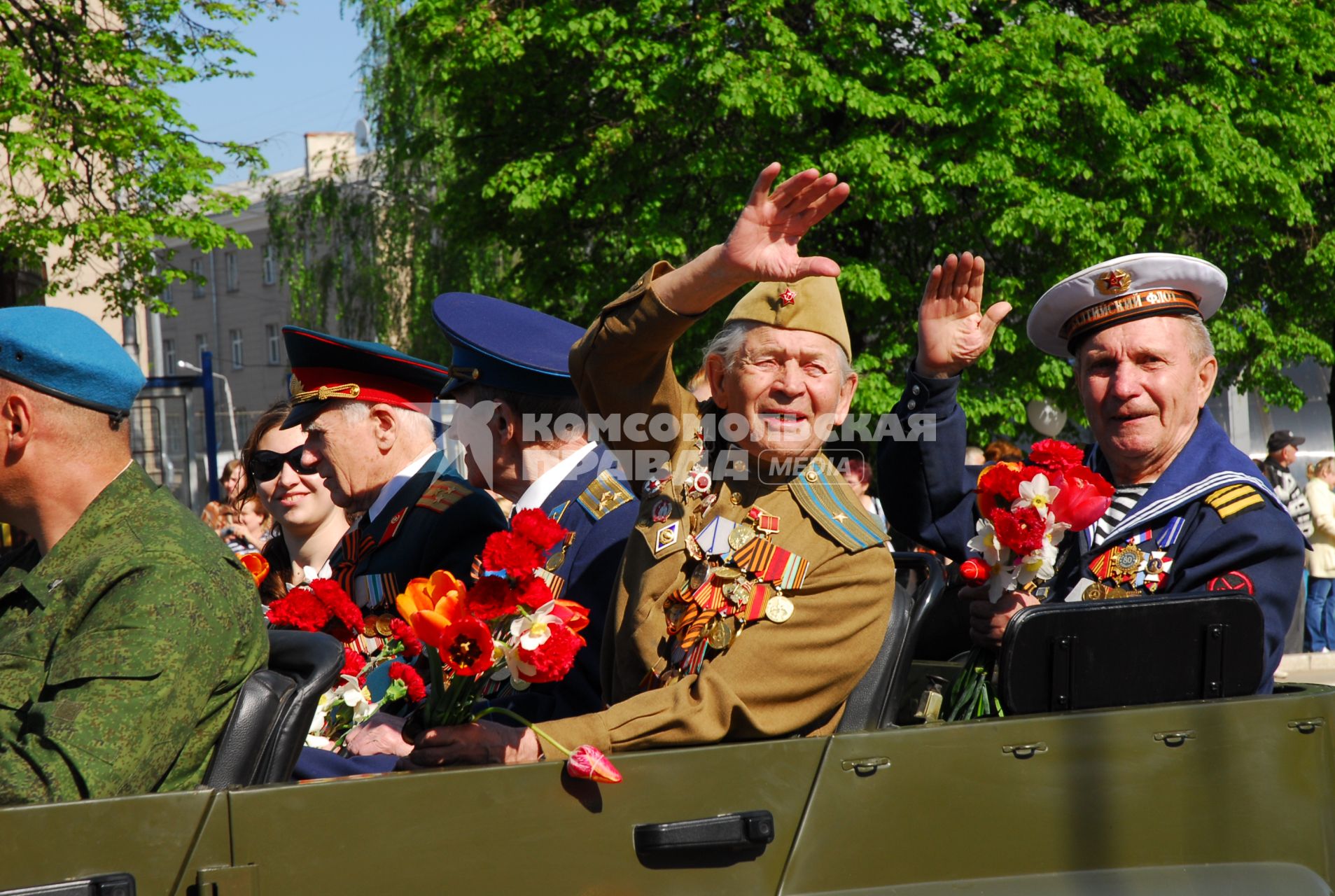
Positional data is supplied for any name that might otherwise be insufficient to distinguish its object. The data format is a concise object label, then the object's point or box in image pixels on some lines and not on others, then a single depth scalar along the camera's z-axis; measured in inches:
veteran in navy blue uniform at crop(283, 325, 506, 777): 312.2
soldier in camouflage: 157.5
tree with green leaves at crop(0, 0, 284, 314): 904.9
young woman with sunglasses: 356.5
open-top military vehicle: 158.1
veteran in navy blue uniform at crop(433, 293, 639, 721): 250.5
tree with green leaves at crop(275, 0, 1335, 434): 965.8
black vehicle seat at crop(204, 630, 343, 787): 172.6
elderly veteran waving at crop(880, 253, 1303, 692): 225.1
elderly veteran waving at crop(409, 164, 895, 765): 191.2
